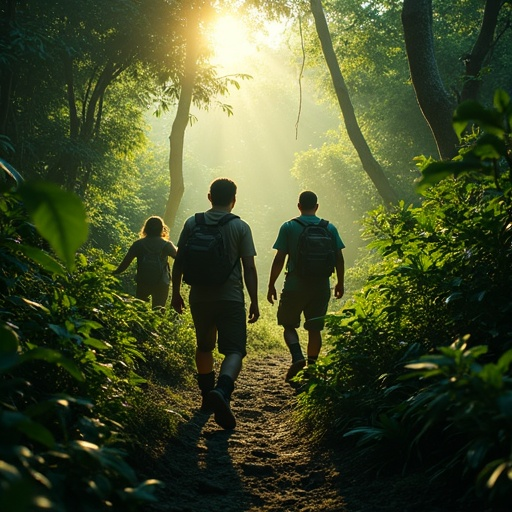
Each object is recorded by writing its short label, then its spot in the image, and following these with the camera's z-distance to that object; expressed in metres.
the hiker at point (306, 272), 6.72
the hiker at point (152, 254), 8.50
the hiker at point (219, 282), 5.09
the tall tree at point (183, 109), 13.72
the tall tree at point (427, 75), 7.84
